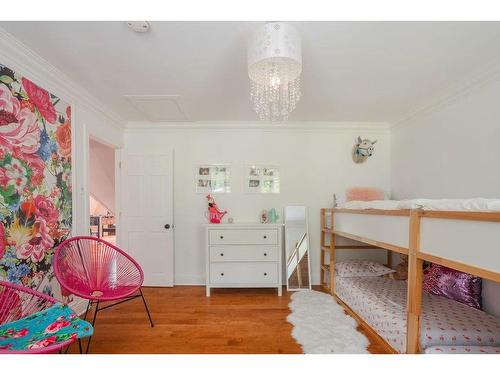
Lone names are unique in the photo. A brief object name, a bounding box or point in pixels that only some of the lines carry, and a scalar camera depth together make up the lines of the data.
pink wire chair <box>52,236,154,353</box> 2.15
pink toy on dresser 3.52
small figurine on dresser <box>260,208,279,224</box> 3.58
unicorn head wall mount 3.60
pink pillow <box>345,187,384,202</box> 3.67
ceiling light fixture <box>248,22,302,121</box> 1.48
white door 3.62
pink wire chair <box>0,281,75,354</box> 1.29
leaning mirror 3.47
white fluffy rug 2.04
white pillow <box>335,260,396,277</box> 3.10
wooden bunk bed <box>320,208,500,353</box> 1.23
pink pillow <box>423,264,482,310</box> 2.18
